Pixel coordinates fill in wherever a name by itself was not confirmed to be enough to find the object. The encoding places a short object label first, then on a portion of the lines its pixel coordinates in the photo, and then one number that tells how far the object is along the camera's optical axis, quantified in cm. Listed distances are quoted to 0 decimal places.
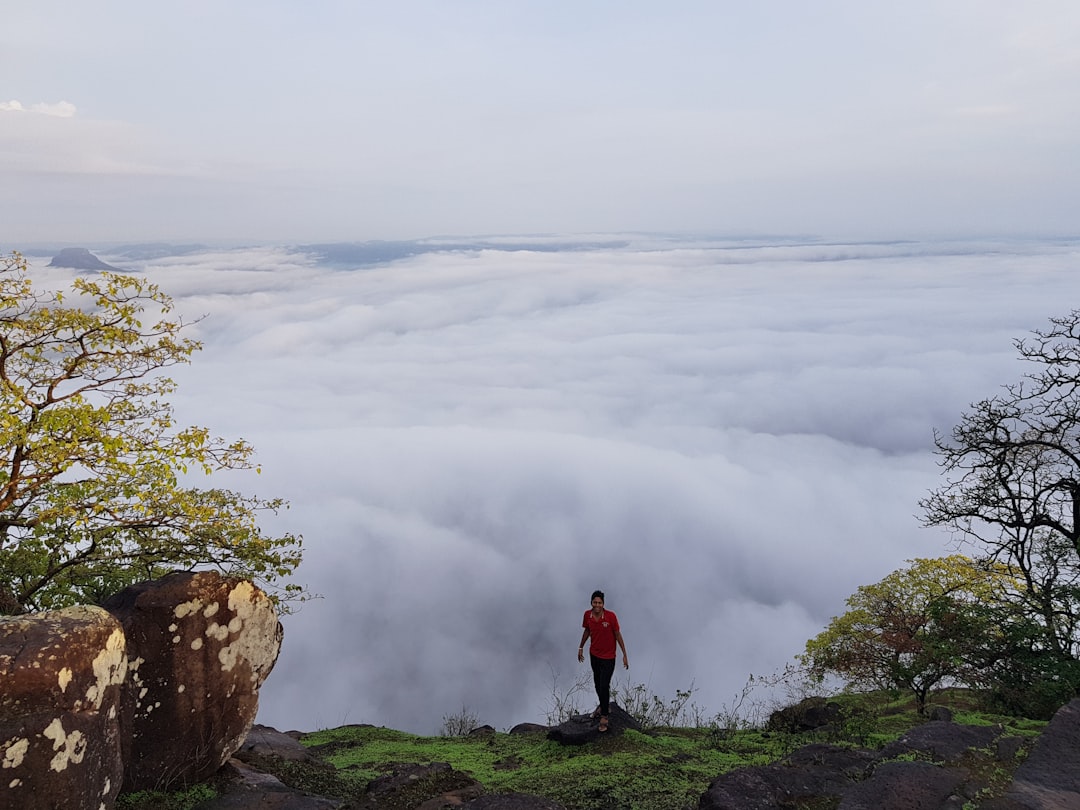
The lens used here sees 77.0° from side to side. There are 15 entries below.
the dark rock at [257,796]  941
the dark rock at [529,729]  1714
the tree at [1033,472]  1642
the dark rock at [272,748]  1219
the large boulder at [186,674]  948
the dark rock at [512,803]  802
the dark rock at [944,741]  786
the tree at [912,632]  1575
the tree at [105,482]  1123
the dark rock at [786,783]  788
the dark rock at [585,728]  1298
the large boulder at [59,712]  703
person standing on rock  1230
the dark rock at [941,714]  1212
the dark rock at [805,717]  1352
